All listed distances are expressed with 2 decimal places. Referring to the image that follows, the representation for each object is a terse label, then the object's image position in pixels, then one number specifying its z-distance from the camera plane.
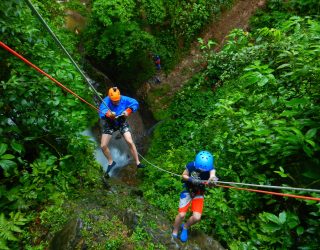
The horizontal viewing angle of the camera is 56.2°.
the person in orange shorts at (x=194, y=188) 4.67
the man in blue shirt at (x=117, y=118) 6.16
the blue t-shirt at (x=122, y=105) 6.26
